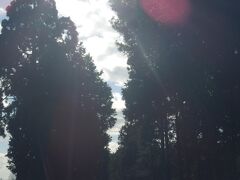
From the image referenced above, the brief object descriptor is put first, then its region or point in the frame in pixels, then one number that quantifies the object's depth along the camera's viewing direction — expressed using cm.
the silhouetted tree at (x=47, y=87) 1880
